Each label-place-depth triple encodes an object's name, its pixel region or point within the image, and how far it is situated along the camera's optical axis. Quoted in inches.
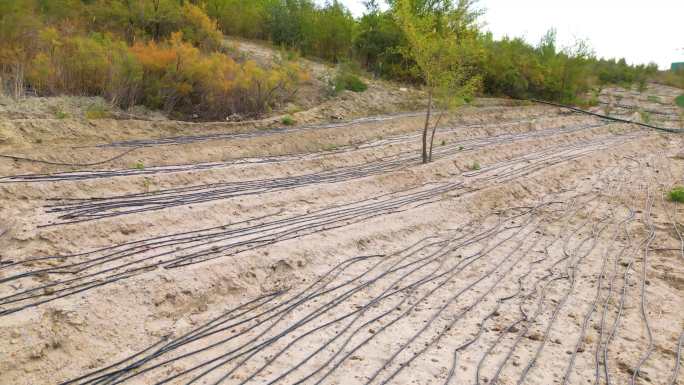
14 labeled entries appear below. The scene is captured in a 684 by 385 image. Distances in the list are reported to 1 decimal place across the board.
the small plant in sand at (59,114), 380.2
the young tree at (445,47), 420.2
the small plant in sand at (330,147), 478.8
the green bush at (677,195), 403.5
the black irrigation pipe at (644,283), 185.3
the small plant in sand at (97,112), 394.9
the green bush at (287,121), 506.7
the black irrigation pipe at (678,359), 177.2
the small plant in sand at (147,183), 320.4
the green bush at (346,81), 629.6
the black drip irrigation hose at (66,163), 310.3
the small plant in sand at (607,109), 901.9
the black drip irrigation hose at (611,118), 762.8
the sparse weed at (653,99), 1046.2
